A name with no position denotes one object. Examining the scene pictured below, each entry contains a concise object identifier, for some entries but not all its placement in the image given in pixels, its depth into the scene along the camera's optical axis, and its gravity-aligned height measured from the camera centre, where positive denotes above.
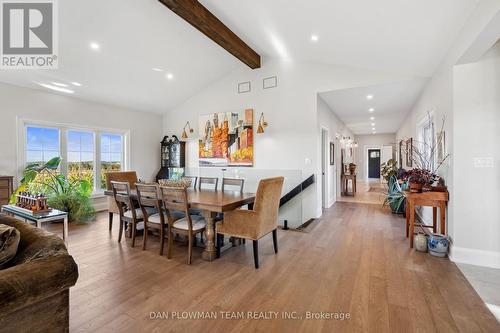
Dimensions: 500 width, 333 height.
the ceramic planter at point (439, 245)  2.99 -0.99
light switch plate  2.74 +0.03
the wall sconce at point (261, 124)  5.30 +0.93
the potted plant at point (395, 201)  4.83 -0.74
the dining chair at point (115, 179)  4.11 -0.23
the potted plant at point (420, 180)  3.26 -0.20
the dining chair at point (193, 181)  4.55 -0.27
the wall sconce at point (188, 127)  6.62 +1.06
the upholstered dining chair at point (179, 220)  2.85 -0.65
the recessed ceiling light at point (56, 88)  4.65 +1.56
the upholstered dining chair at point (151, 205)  3.07 -0.49
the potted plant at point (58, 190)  4.54 -0.44
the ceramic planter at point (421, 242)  3.16 -1.00
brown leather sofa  1.08 -0.56
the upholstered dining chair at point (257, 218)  2.77 -0.61
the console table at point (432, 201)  3.12 -0.47
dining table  2.76 -0.44
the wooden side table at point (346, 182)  8.04 -0.57
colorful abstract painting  5.69 +0.67
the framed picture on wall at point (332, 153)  6.61 +0.35
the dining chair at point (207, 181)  4.11 -0.25
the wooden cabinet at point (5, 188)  4.08 -0.35
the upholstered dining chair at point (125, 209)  3.33 -0.58
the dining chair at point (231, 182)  3.88 -0.26
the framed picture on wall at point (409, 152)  5.69 +0.32
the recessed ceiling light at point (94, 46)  3.97 +1.99
